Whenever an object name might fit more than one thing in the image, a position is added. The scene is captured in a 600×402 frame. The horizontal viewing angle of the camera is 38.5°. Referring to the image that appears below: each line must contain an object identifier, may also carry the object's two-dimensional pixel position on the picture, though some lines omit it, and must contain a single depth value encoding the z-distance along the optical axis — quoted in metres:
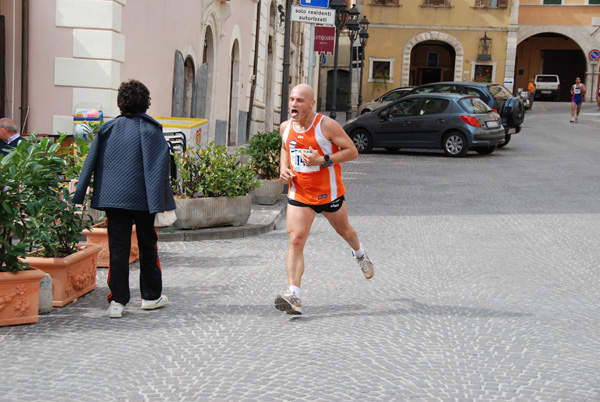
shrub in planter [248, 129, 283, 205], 12.23
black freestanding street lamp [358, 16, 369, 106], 34.09
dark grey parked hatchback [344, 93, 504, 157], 20.72
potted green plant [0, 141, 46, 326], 5.73
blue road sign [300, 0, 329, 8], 14.92
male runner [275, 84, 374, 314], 6.25
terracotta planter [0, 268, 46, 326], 5.71
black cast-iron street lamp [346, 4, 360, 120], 29.74
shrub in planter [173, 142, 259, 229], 9.64
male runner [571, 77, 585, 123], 34.03
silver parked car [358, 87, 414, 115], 30.03
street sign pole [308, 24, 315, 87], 23.54
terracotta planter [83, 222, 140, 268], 7.96
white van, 55.31
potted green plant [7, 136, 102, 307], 5.99
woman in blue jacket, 6.02
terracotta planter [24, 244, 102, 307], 6.35
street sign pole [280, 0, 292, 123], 13.84
